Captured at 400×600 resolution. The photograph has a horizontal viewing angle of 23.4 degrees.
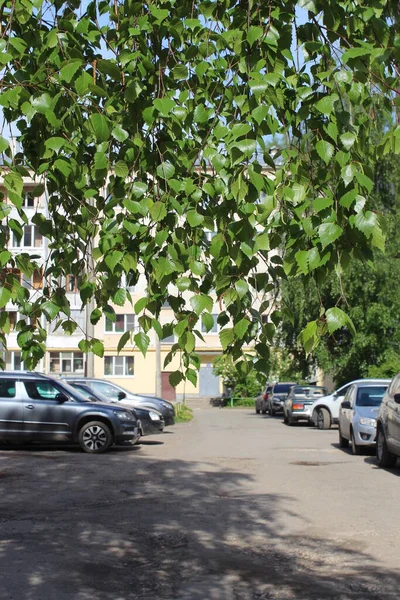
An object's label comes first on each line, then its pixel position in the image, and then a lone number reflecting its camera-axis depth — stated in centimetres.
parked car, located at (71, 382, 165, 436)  2414
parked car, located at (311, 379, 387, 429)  3228
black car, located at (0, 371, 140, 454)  2066
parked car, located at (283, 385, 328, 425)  3759
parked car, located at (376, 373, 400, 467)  1633
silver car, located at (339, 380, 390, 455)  2003
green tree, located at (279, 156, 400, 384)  4200
